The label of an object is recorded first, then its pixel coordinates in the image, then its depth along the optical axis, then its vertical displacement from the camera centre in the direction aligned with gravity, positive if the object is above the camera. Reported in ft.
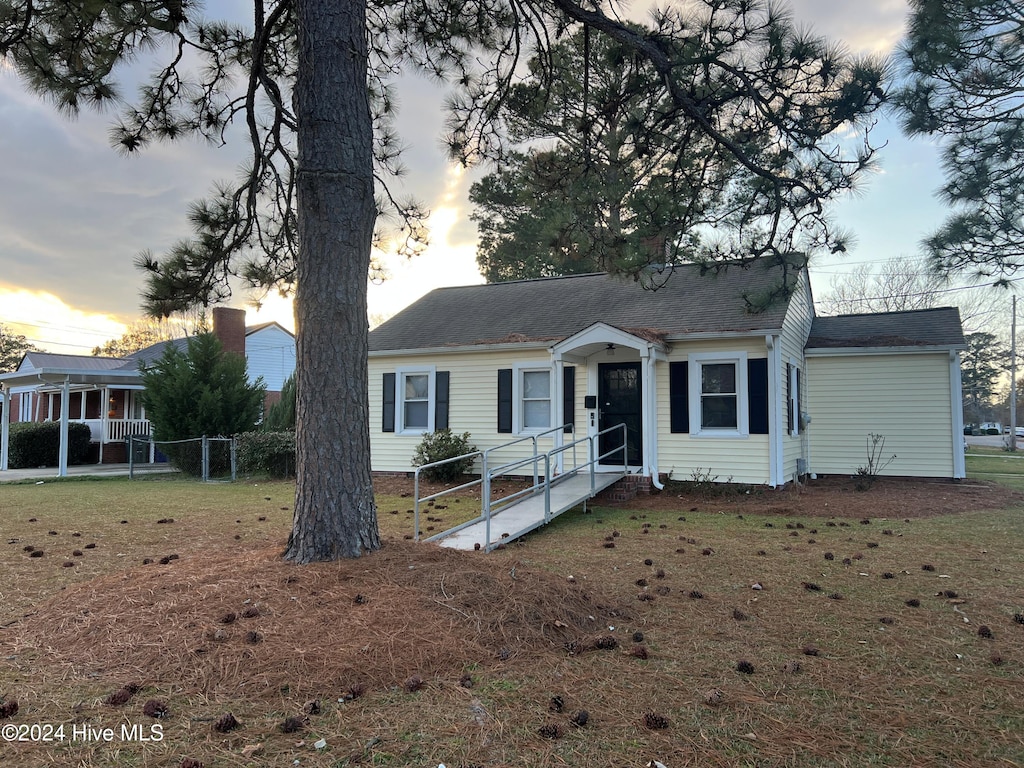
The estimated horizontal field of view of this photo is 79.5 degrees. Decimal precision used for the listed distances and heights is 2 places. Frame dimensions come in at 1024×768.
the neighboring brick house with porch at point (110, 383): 55.21 +2.80
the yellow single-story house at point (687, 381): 35.04 +2.00
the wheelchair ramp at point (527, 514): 21.79 -4.32
